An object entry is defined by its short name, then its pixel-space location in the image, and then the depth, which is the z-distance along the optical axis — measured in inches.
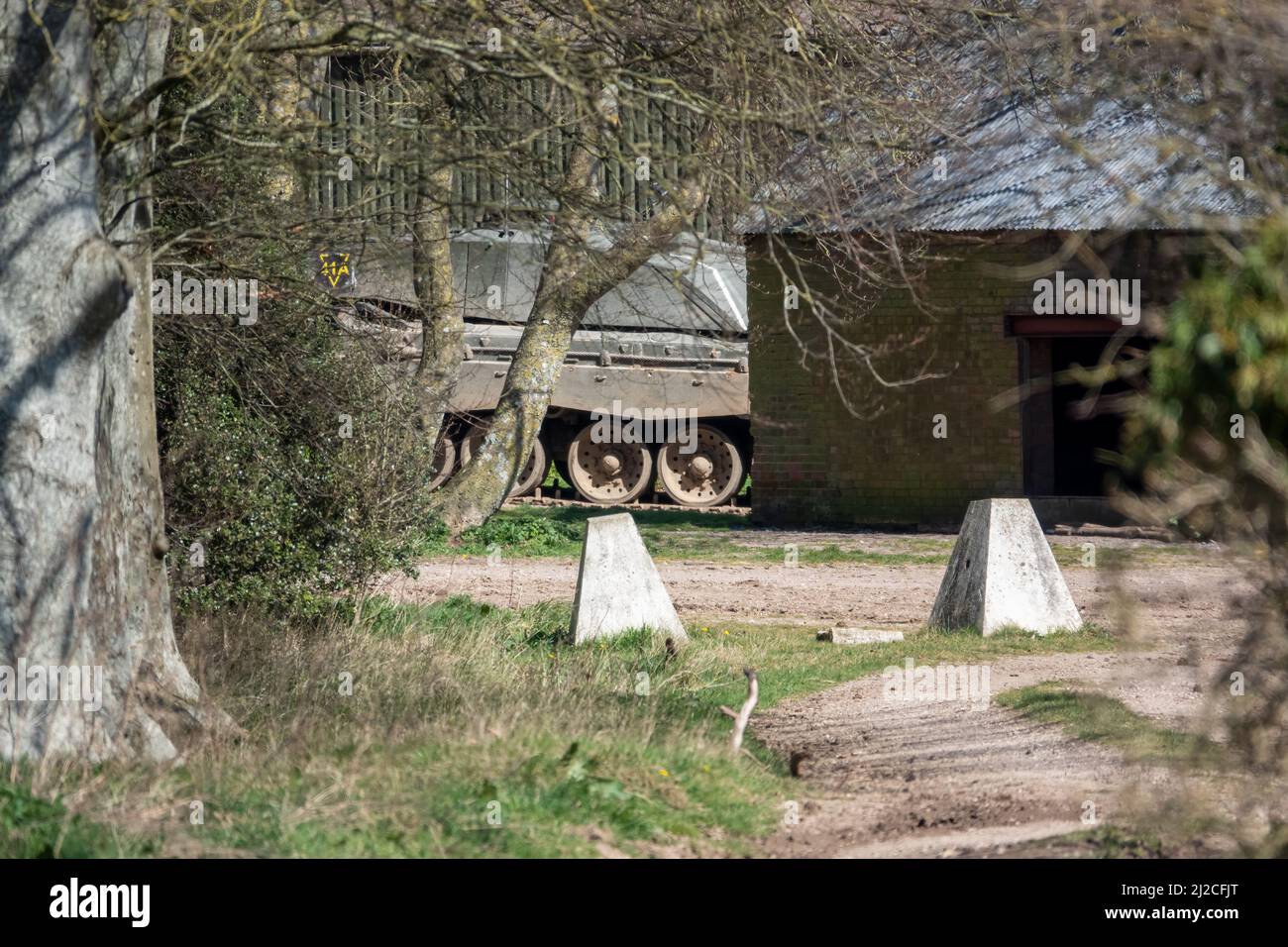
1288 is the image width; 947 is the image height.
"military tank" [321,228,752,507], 702.5
